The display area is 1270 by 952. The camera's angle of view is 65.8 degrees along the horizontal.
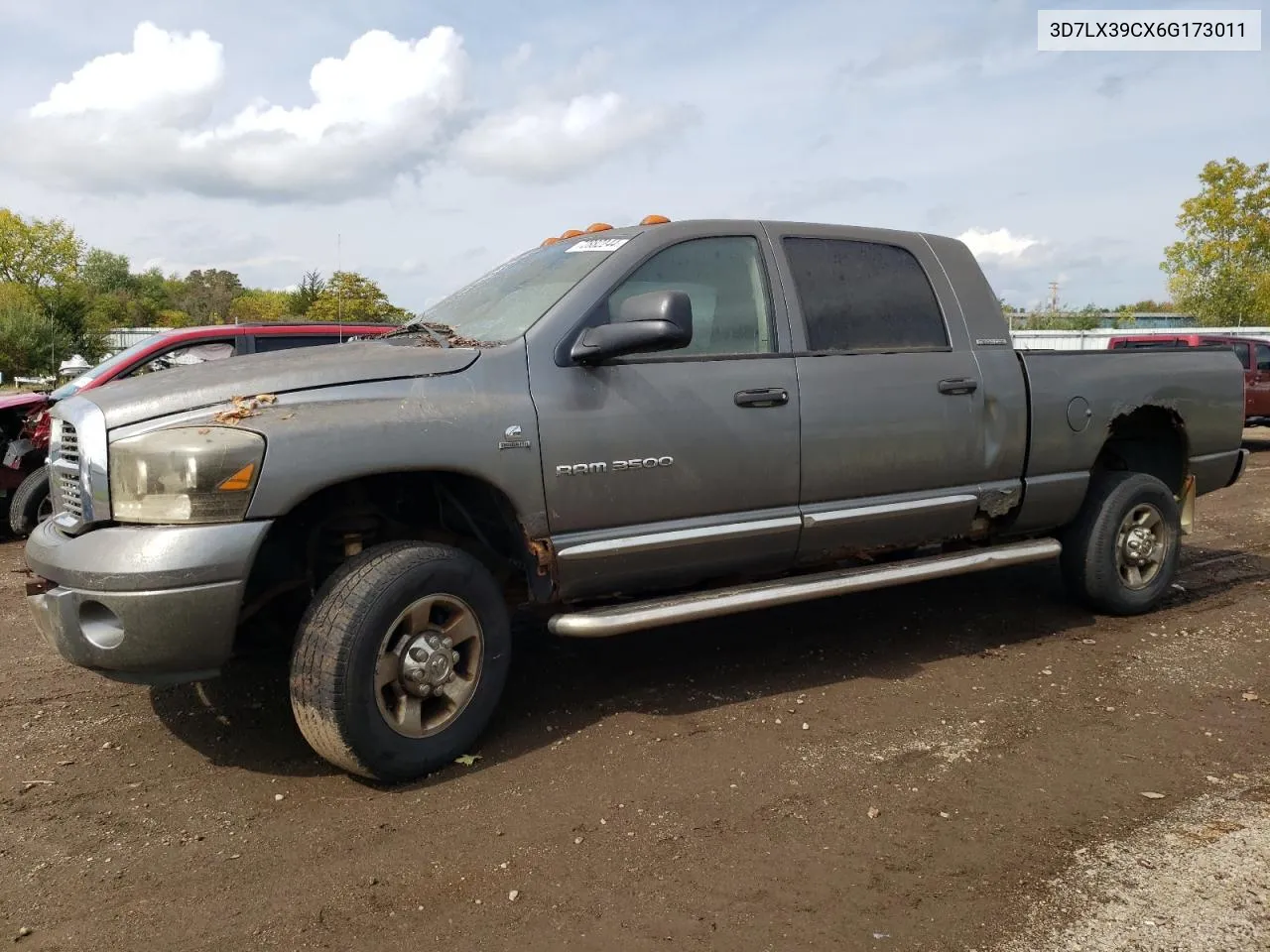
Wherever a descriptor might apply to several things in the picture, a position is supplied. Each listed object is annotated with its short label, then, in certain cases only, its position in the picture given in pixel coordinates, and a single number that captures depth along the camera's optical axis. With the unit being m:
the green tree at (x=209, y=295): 49.84
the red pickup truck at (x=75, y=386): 7.49
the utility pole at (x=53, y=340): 31.19
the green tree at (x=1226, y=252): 31.75
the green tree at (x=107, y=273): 73.89
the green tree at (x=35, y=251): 54.72
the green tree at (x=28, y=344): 32.91
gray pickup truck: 3.17
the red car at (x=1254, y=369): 15.27
